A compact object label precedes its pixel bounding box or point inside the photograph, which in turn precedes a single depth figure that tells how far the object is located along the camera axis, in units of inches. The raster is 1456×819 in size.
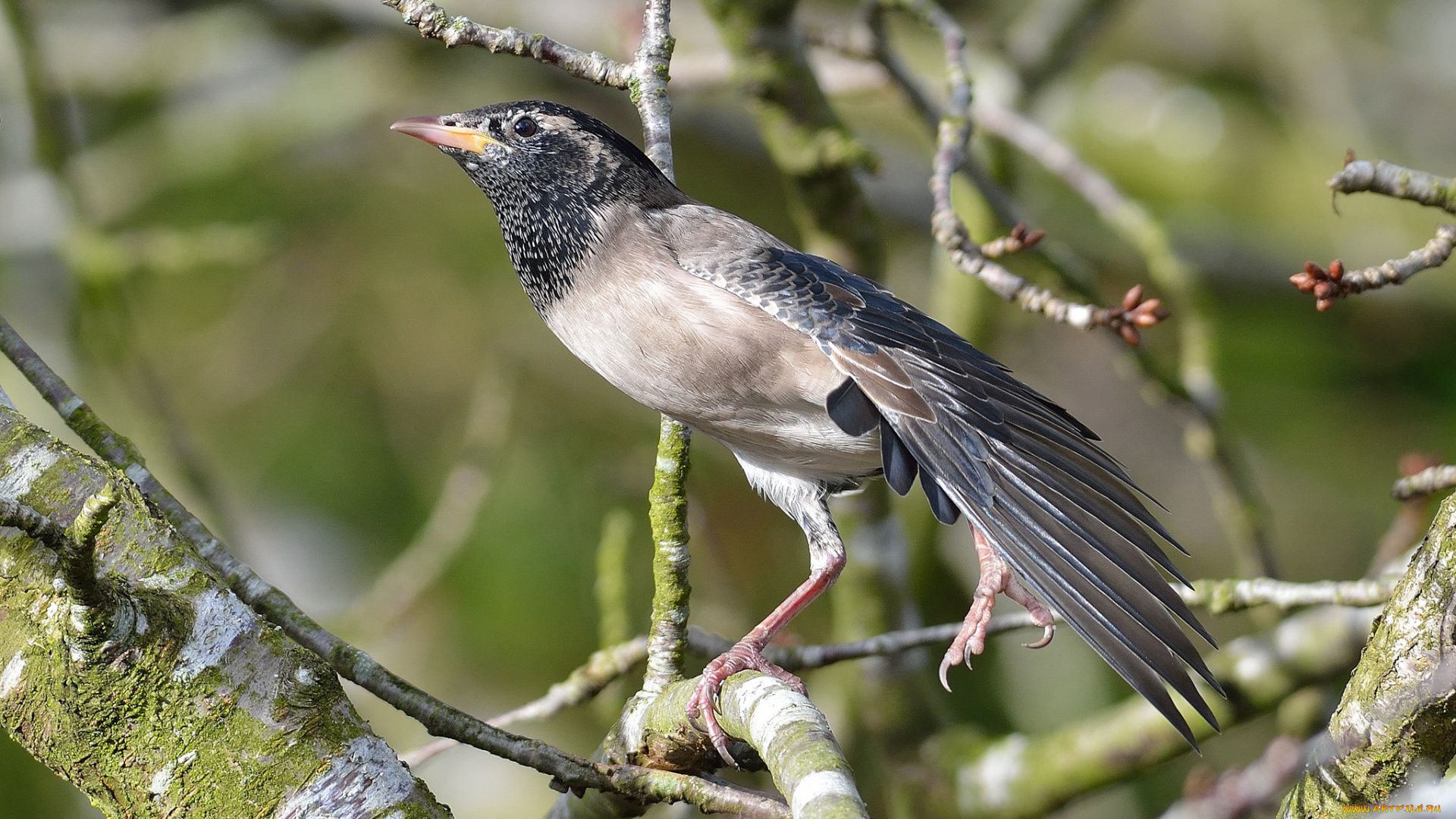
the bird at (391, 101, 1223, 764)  219.8
